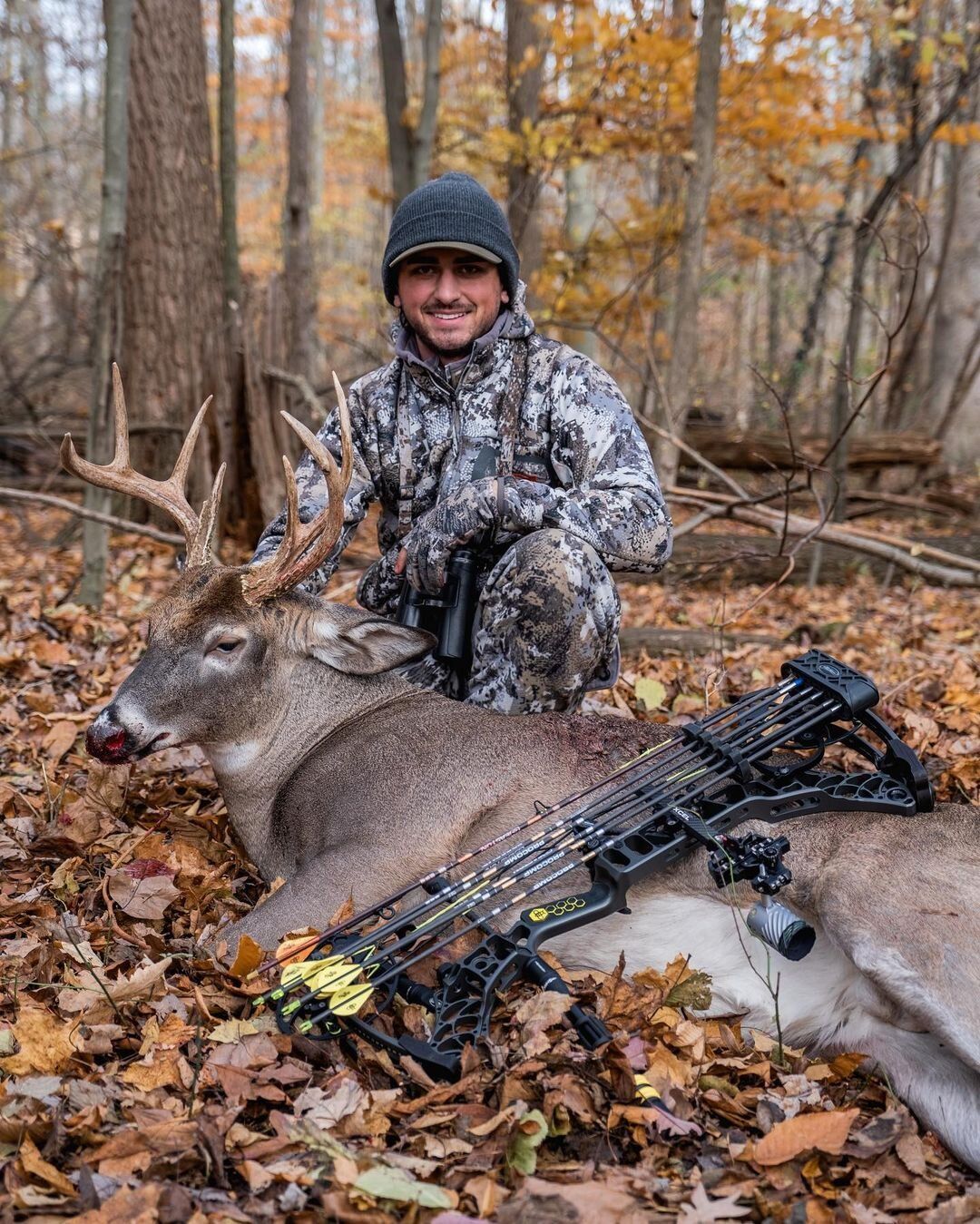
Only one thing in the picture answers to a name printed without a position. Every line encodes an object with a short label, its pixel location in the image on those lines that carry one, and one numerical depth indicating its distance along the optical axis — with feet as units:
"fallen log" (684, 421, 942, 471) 40.27
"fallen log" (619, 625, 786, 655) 21.34
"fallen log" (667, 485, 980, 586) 22.68
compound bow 9.55
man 14.34
